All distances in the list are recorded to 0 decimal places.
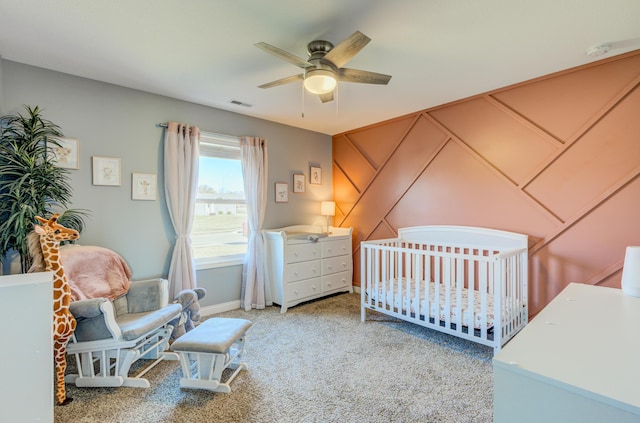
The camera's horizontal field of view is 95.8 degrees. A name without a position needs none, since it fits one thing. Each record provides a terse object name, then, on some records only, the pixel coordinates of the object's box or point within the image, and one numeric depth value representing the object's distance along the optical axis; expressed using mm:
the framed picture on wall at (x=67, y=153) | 2512
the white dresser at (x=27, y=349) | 1378
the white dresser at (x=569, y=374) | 718
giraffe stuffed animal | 1840
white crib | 2338
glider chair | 1999
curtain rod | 3405
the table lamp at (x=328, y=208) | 4406
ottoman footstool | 1935
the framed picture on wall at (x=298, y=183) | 4262
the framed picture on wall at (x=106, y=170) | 2713
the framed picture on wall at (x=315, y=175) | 4473
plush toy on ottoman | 2699
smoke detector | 2129
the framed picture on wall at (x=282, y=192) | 4062
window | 3477
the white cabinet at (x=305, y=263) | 3584
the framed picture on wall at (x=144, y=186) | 2934
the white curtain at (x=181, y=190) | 3086
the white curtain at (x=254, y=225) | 3645
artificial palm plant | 2041
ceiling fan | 1771
